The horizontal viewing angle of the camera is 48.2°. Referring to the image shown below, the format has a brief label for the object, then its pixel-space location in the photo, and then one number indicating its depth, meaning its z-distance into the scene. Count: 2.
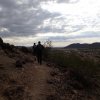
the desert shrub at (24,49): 15.83
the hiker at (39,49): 10.30
